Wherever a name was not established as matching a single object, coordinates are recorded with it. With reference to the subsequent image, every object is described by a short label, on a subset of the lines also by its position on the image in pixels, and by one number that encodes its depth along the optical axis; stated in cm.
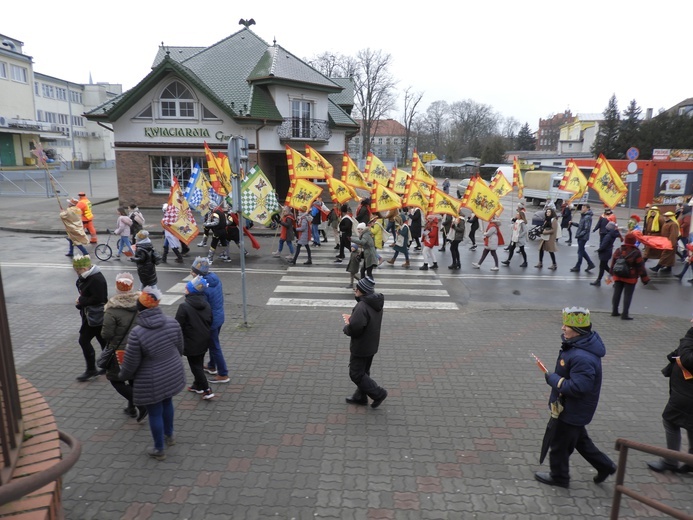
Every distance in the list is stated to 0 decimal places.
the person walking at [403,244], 1455
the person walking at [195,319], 586
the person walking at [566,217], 1939
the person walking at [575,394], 432
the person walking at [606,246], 1243
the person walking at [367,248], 1155
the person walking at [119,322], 557
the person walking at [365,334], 580
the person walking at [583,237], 1439
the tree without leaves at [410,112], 7594
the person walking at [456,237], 1410
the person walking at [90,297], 638
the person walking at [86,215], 1475
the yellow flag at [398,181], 1762
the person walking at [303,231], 1428
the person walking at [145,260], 949
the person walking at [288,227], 1494
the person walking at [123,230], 1416
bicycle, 1459
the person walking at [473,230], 1715
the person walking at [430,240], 1411
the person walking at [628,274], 957
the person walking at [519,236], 1494
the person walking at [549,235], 1440
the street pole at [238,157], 843
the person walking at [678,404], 471
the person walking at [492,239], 1402
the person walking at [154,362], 479
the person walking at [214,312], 627
